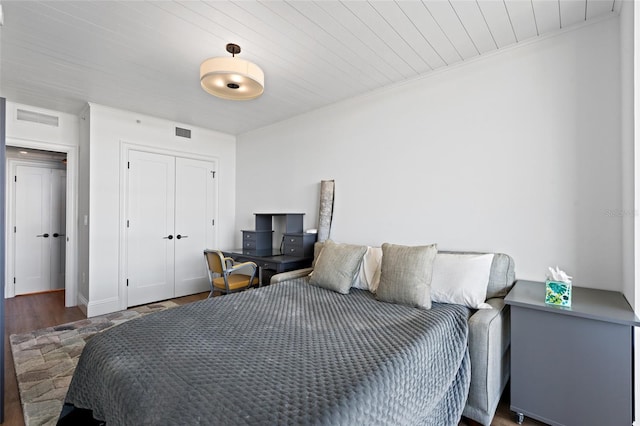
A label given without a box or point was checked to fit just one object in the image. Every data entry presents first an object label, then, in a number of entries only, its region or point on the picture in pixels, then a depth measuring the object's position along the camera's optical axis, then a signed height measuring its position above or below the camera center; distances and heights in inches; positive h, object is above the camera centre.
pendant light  85.7 +39.3
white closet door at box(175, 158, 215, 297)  184.4 -5.3
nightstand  63.8 -32.5
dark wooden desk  136.6 -21.9
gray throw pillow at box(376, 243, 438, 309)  87.4 -18.4
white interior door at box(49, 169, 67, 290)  204.5 -10.1
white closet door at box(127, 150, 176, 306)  165.2 -8.4
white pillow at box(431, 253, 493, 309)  86.7 -19.3
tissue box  71.0 -18.4
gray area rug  80.4 -51.1
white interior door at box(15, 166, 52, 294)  191.5 -11.2
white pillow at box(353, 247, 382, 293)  106.6 -20.6
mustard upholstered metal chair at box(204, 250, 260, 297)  134.0 -30.9
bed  43.6 -26.9
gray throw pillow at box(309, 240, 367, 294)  106.0 -19.3
